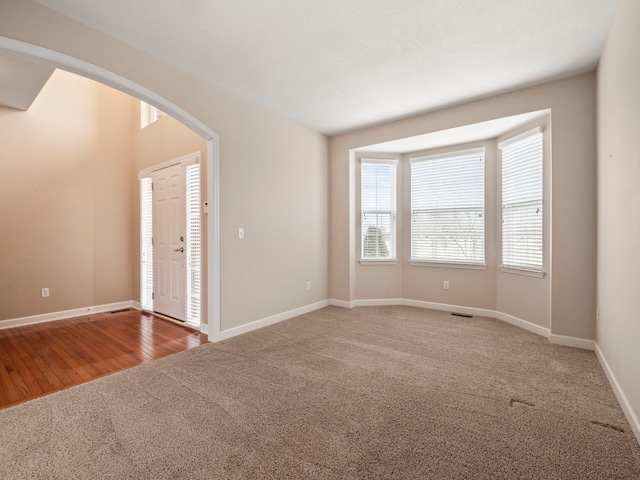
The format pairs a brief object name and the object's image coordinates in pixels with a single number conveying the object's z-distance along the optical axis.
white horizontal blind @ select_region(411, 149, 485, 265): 4.56
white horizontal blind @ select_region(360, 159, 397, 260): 5.18
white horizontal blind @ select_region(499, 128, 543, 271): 3.67
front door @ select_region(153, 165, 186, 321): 4.25
